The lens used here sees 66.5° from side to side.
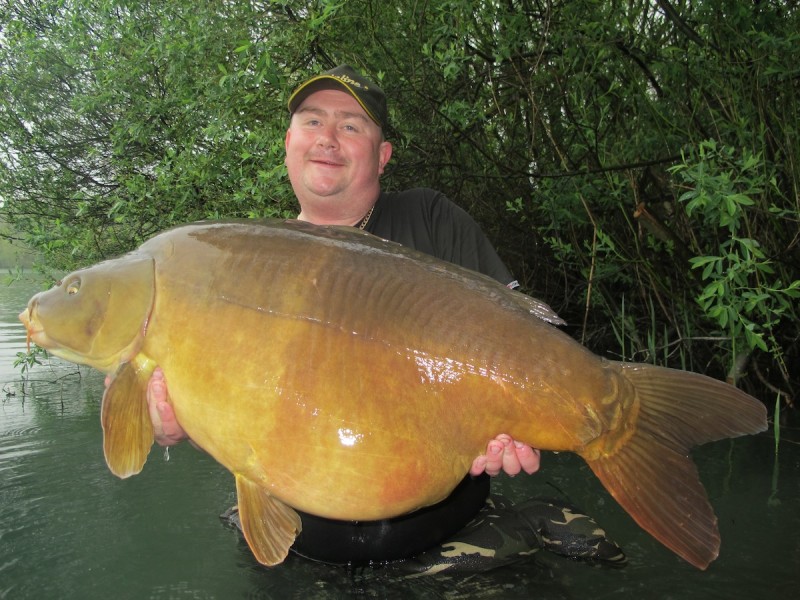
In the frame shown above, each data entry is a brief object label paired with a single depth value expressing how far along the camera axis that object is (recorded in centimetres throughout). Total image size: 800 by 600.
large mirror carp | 132
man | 197
